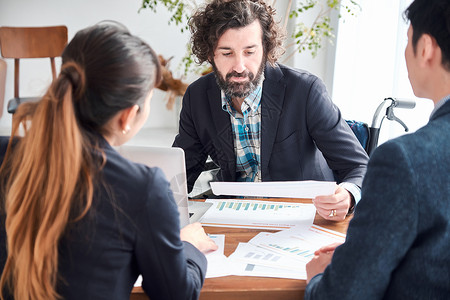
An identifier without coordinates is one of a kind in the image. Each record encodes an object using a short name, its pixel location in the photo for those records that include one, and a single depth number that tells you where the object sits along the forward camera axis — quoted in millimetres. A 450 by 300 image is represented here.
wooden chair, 4246
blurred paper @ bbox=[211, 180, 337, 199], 1253
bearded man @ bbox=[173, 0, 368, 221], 1806
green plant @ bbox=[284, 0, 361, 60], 3485
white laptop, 1177
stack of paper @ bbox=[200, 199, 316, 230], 1357
